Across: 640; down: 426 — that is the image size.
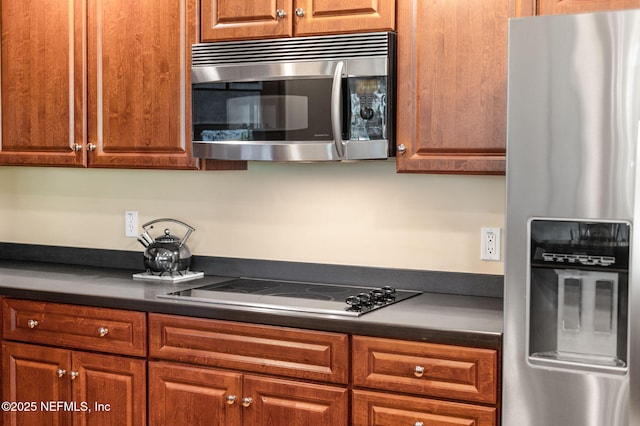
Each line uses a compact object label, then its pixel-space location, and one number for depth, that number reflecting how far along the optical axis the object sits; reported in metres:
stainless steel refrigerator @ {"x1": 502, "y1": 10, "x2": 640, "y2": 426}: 2.30
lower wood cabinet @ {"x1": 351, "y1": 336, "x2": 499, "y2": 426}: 2.56
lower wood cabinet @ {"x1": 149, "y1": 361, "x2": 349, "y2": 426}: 2.79
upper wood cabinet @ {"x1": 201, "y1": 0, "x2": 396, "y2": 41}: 2.95
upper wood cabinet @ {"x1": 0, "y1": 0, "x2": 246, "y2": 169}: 3.35
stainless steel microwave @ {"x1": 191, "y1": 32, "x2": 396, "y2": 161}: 2.93
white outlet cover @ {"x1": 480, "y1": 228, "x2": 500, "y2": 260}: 3.12
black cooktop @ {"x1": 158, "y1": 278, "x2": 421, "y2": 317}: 2.88
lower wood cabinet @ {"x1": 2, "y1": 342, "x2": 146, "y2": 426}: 3.15
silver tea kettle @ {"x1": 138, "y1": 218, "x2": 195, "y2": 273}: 3.56
